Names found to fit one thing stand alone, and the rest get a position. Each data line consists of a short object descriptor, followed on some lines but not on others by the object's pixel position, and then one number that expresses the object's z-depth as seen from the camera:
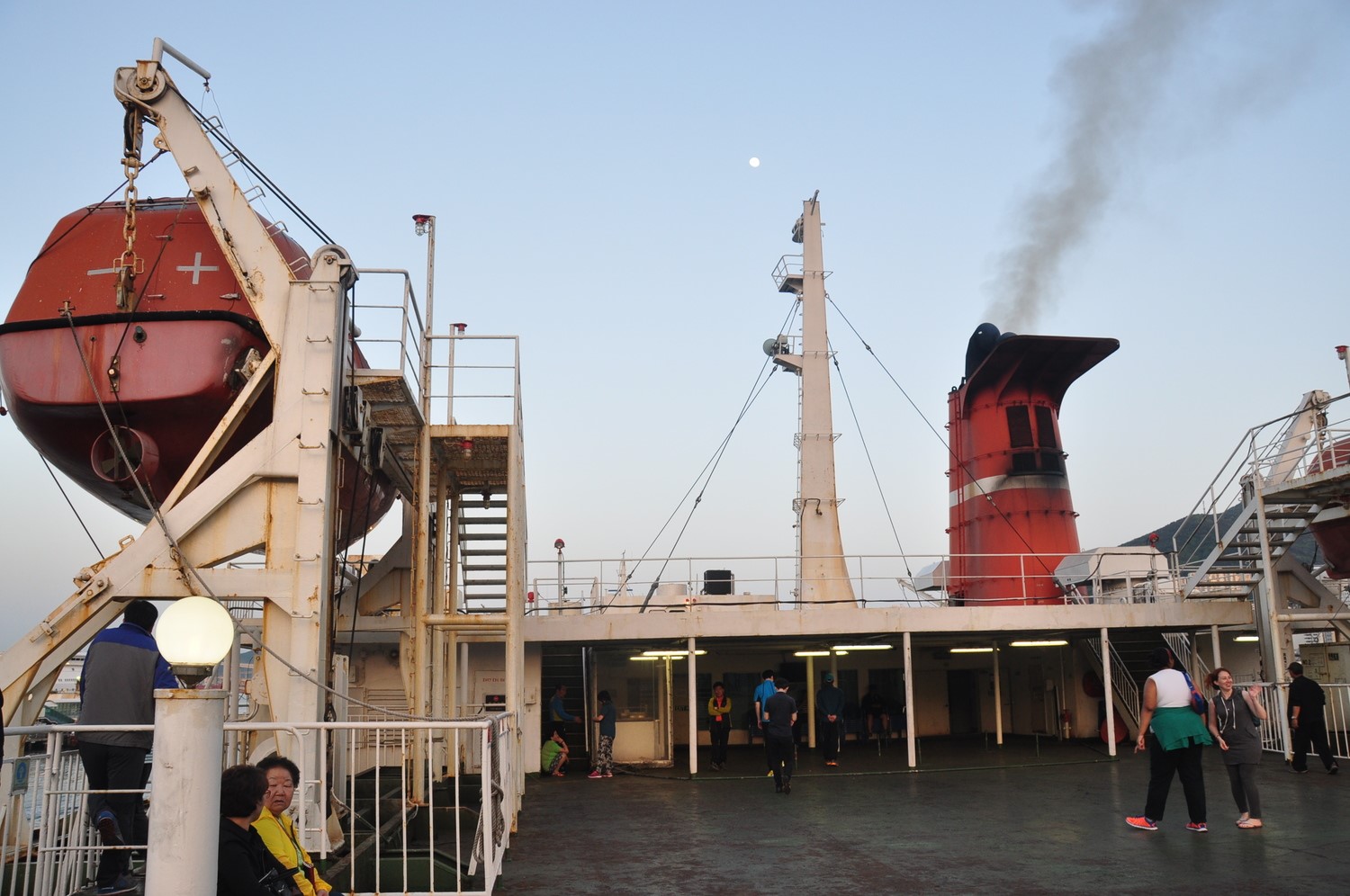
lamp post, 3.79
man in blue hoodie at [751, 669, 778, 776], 14.50
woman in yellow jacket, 5.25
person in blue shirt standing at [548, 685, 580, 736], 17.38
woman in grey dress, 9.69
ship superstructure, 9.45
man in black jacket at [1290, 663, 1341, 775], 14.21
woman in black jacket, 4.54
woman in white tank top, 9.36
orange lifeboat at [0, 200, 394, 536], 10.73
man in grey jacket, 7.02
